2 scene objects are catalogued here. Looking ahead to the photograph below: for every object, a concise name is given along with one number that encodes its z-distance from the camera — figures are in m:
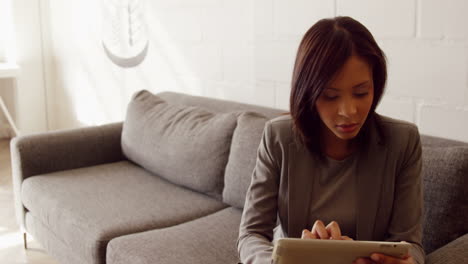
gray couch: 1.37
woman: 1.14
